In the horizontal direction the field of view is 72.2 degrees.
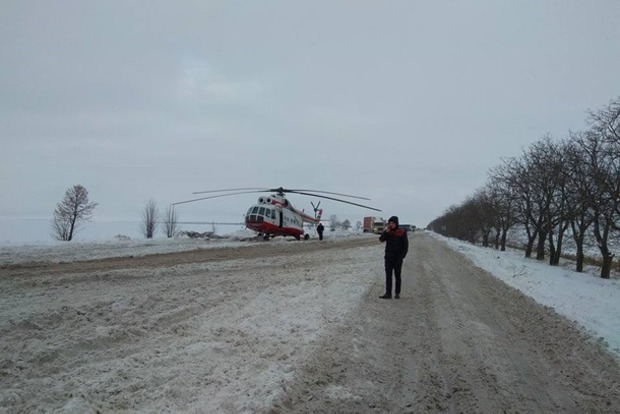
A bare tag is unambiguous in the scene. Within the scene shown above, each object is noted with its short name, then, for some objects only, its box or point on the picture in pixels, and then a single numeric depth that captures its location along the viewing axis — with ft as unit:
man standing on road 32.35
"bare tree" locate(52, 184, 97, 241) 168.04
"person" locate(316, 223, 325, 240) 132.77
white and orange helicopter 101.71
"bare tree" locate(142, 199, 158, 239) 232.39
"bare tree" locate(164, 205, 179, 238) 249.75
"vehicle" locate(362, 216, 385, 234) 285.90
